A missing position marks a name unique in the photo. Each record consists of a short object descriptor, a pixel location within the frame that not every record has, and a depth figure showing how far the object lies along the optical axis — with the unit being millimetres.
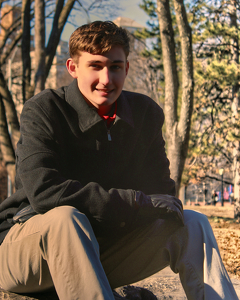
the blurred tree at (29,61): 6684
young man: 1686
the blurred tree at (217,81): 11281
